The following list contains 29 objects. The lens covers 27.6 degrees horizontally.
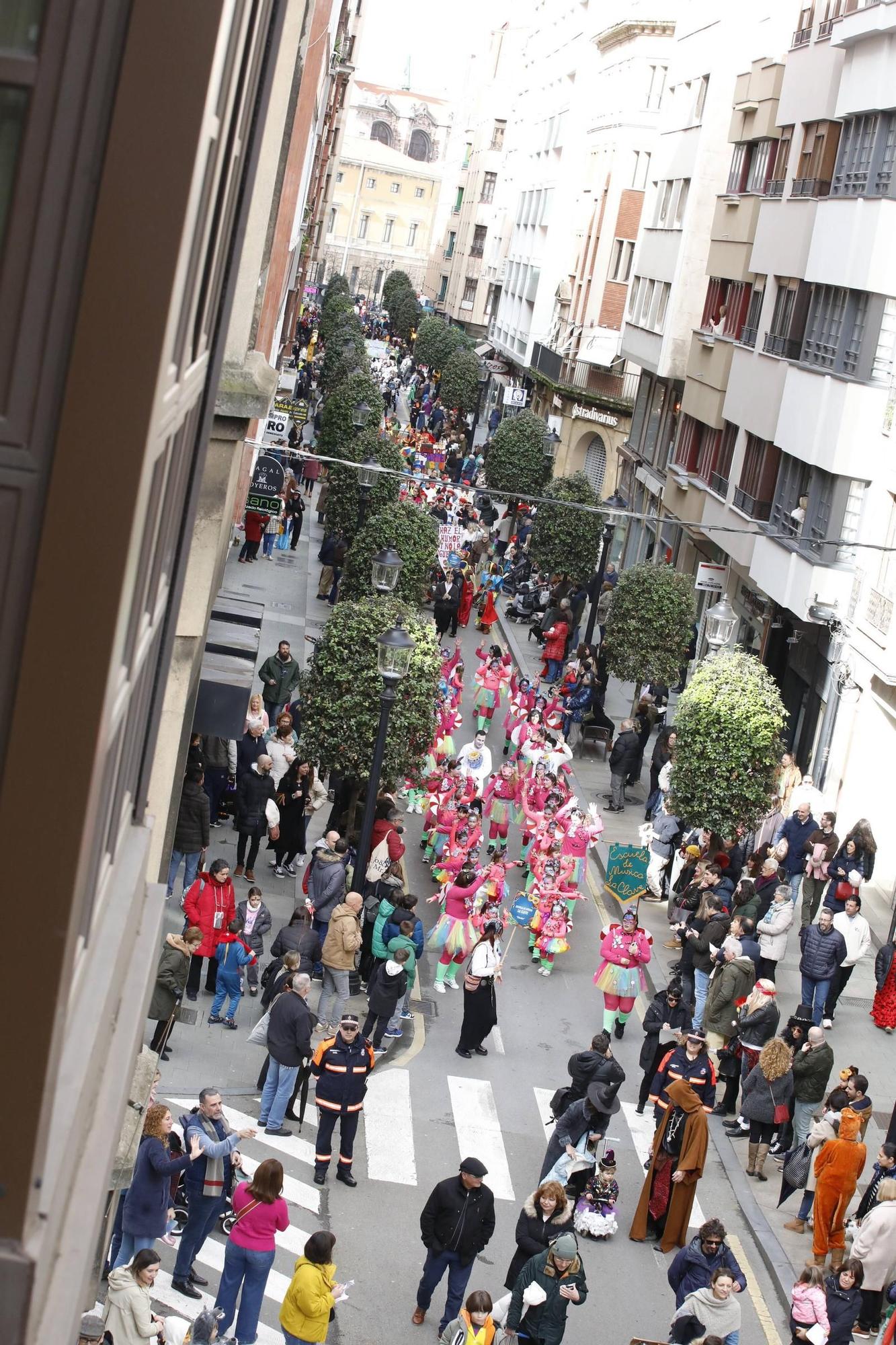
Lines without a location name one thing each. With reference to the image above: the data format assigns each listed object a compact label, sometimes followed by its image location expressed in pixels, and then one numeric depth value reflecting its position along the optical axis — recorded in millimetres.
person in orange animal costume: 14141
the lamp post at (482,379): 79375
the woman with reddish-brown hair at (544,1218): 12180
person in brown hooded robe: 14266
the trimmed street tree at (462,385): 77000
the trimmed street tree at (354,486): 38281
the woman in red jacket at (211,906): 16547
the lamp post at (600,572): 36969
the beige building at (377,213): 164375
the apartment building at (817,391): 27578
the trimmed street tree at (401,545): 32281
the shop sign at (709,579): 34500
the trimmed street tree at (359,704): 21500
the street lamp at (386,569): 22859
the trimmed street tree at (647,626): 30922
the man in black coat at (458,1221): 12375
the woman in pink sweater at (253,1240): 11516
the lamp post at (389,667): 18422
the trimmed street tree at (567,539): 40625
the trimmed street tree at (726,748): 23406
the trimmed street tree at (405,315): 110875
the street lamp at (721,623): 25688
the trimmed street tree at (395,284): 118906
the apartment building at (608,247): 59562
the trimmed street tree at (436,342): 87875
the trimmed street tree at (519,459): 51906
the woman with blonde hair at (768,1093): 15625
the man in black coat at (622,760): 27094
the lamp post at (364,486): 31906
